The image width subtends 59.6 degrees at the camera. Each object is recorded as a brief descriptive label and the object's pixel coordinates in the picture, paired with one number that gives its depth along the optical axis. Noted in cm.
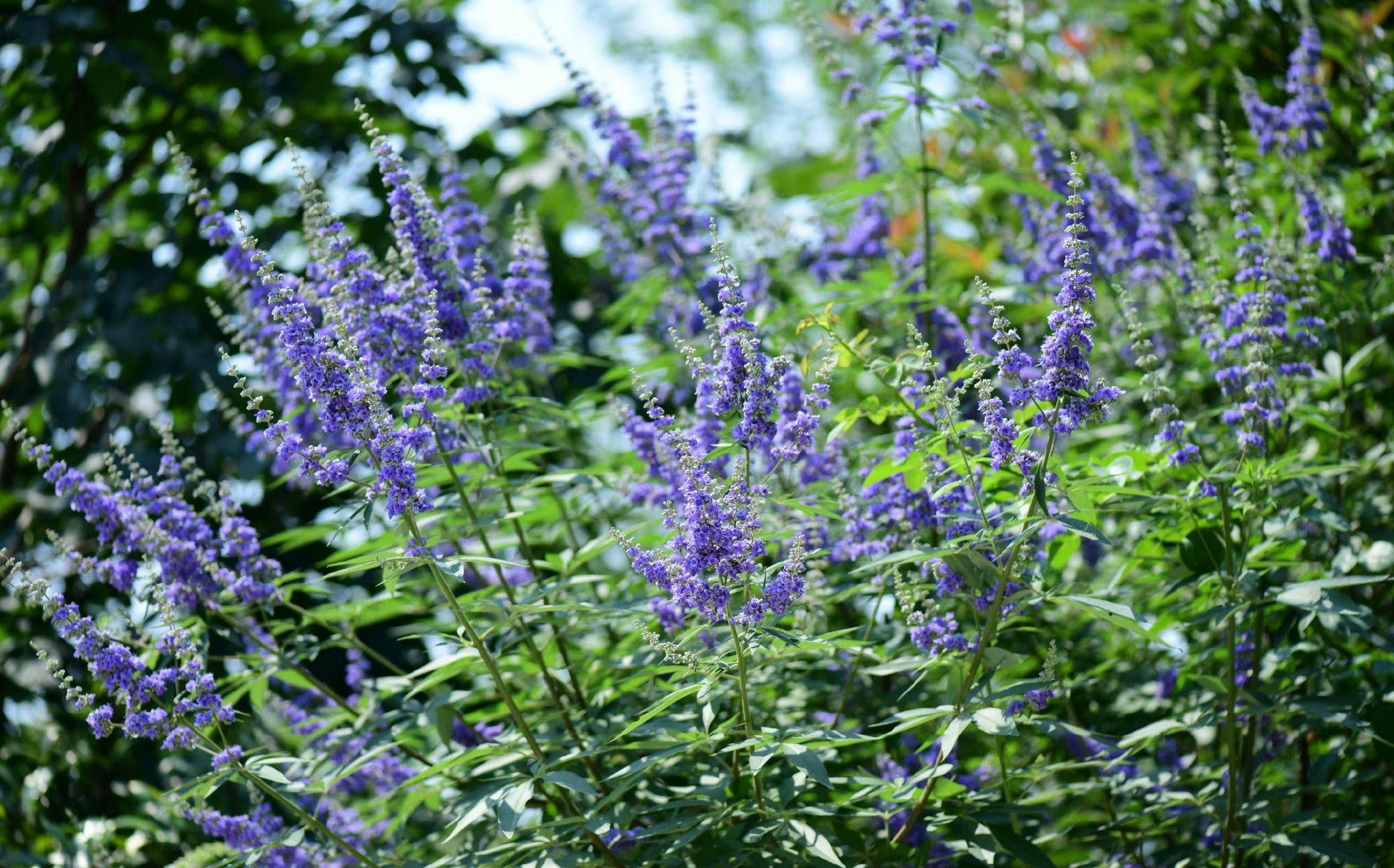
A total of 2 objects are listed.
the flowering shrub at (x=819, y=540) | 373
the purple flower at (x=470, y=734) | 512
